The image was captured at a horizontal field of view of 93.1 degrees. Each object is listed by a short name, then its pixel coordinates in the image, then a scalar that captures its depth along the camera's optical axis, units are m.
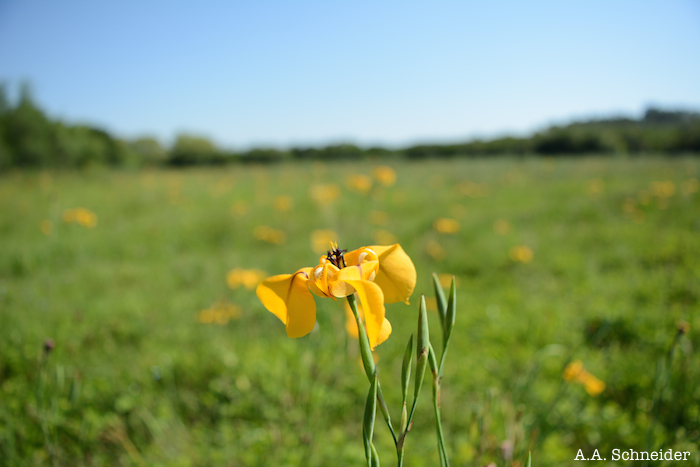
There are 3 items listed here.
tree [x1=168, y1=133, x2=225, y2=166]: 32.06
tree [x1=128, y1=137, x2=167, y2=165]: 34.69
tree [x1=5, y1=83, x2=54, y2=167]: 16.75
